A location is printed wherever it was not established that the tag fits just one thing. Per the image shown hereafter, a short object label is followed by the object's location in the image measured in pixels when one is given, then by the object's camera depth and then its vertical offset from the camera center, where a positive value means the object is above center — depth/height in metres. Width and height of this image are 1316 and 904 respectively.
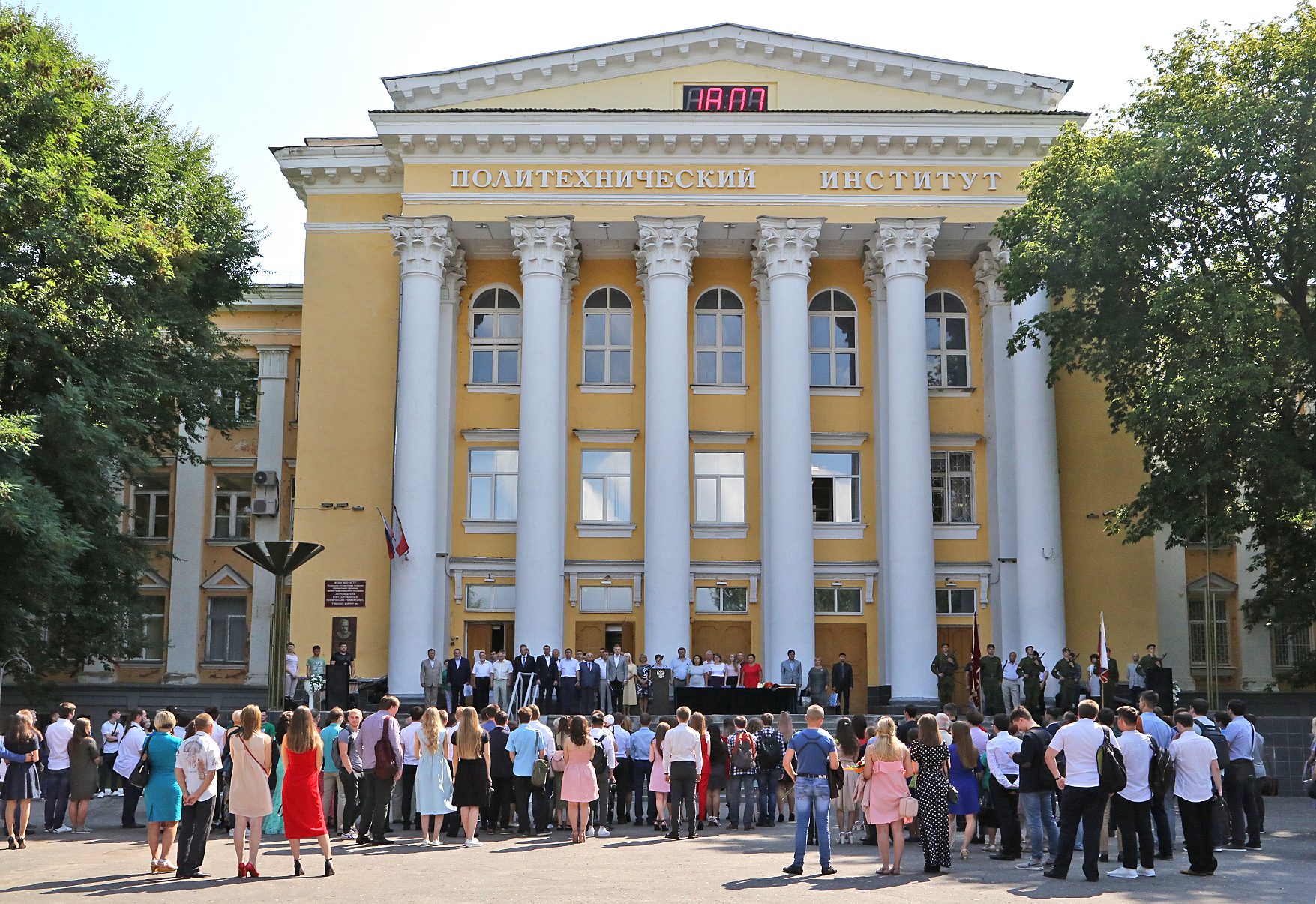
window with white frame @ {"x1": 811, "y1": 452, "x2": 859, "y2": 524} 30.20 +3.43
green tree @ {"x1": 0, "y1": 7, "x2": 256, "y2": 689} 20.53 +5.55
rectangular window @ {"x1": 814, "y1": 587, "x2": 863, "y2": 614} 29.88 +0.72
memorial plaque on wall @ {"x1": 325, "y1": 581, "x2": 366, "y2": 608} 29.16 +0.84
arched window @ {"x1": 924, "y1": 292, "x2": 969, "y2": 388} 30.97 +7.13
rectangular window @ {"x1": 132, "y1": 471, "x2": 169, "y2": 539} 34.88 +3.41
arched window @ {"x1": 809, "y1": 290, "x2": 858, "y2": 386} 30.78 +7.11
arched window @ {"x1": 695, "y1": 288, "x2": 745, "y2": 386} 30.80 +7.15
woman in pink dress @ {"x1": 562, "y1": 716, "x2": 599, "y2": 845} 14.59 -1.67
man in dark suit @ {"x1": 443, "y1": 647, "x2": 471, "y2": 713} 25.64 -0.96
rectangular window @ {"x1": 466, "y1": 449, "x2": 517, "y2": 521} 30.16 +3.47
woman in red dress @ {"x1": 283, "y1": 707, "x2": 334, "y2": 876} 11.92 -1.48
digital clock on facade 29.78 +12.55
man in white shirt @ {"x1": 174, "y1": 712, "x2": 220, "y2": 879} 11.90 -1.58
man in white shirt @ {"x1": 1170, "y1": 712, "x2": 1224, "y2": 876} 12.06 -1.55
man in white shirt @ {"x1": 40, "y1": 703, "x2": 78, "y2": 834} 16.27 -1.90
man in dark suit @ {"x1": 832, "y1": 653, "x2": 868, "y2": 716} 26.55 -0.98
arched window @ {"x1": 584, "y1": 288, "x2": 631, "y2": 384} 30.81 +7.18
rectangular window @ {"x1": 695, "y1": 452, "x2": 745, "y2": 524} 30.19 +3.40
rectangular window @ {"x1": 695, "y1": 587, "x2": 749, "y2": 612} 29.75 +0.73
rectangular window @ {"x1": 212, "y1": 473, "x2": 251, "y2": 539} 34.47 +3.40
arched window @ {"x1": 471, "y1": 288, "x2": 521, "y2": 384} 30.78 +7.18
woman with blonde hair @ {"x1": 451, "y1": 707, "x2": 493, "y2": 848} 14.23 -1.62
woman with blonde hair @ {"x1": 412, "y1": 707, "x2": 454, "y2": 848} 13.89 -1.63
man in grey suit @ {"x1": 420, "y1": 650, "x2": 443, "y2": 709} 26.22 -0.96
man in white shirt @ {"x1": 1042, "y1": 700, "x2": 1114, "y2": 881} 11.52 -1.42
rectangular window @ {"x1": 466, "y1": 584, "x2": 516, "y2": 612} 29.67 +0.76
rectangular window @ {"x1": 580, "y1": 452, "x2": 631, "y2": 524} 30.17 +3.39
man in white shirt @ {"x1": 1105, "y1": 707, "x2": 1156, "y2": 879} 11.80 -1.61
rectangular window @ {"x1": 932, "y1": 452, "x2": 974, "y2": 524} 30.41 +3.44
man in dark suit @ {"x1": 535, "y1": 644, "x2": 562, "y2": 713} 25.42 -0.97
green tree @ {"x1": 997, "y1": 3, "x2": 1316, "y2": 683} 21.36 +6.66
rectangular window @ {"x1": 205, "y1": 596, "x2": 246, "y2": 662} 33.69 -0.02
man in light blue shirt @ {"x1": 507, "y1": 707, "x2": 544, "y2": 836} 15.29 -1.49
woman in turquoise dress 12.23 -1.65
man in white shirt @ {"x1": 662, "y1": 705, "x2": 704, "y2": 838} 14.88 -1.57
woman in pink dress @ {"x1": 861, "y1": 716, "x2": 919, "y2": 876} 12.17 -1.47
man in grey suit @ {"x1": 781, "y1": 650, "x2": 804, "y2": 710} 26.08 -0.86
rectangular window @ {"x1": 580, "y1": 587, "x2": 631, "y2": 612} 29.67 +0.72
